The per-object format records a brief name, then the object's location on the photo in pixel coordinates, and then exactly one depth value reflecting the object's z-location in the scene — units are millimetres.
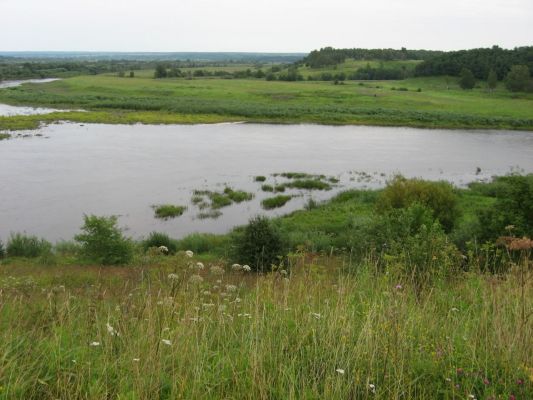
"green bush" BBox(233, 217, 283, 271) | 15055
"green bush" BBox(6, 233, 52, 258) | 17516
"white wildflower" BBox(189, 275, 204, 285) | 5453
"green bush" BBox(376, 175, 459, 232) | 19969
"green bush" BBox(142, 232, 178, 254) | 18359
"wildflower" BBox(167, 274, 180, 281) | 5351
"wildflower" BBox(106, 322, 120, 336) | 4107
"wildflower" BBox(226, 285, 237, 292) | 6196
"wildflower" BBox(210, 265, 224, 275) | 6105
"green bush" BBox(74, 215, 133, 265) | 16156
